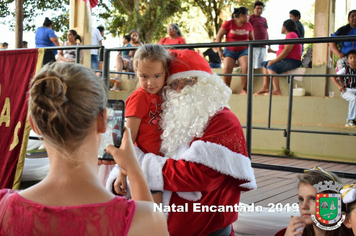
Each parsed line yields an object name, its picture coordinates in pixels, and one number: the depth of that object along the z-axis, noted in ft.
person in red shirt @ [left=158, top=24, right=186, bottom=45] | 20.98
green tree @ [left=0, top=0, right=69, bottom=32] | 46.00
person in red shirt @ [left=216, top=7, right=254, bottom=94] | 19.92
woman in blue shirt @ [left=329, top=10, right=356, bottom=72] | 17.60
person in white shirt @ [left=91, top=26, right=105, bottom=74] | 25.23
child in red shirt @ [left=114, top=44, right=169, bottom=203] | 5.66
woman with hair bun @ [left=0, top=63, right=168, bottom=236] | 3.04
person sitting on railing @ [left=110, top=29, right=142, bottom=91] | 25.81
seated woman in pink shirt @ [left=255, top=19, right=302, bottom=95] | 19.07
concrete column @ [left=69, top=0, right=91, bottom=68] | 24.25
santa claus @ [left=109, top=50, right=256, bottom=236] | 5.18
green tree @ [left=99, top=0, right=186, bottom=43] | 43.50
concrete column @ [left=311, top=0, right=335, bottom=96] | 21.49
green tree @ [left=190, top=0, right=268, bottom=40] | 42.04
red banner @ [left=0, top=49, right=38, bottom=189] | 9.80
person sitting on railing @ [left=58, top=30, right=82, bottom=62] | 22.79
